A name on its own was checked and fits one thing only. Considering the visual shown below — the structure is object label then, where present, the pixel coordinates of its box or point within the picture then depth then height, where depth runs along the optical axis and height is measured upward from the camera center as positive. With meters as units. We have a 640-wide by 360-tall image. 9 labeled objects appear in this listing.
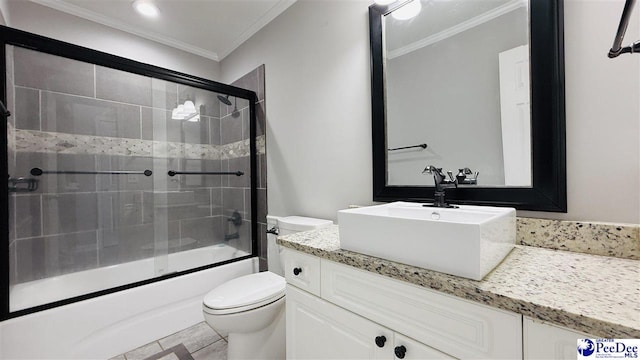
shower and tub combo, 1.43 -0.11
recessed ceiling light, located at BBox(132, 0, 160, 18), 1.88 +1.32
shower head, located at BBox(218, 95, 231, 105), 2.25 +0.72
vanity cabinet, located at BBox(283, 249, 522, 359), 0.58 -0.40
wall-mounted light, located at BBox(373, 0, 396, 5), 1.28 +0.89
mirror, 0.88 +0.32
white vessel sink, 0.64 -0.18
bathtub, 1.33 -0.78
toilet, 1.26 -0.67
